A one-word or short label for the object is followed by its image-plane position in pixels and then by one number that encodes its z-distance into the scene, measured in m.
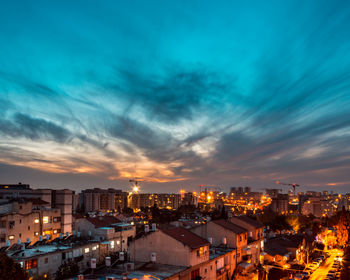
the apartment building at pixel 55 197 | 62.30
